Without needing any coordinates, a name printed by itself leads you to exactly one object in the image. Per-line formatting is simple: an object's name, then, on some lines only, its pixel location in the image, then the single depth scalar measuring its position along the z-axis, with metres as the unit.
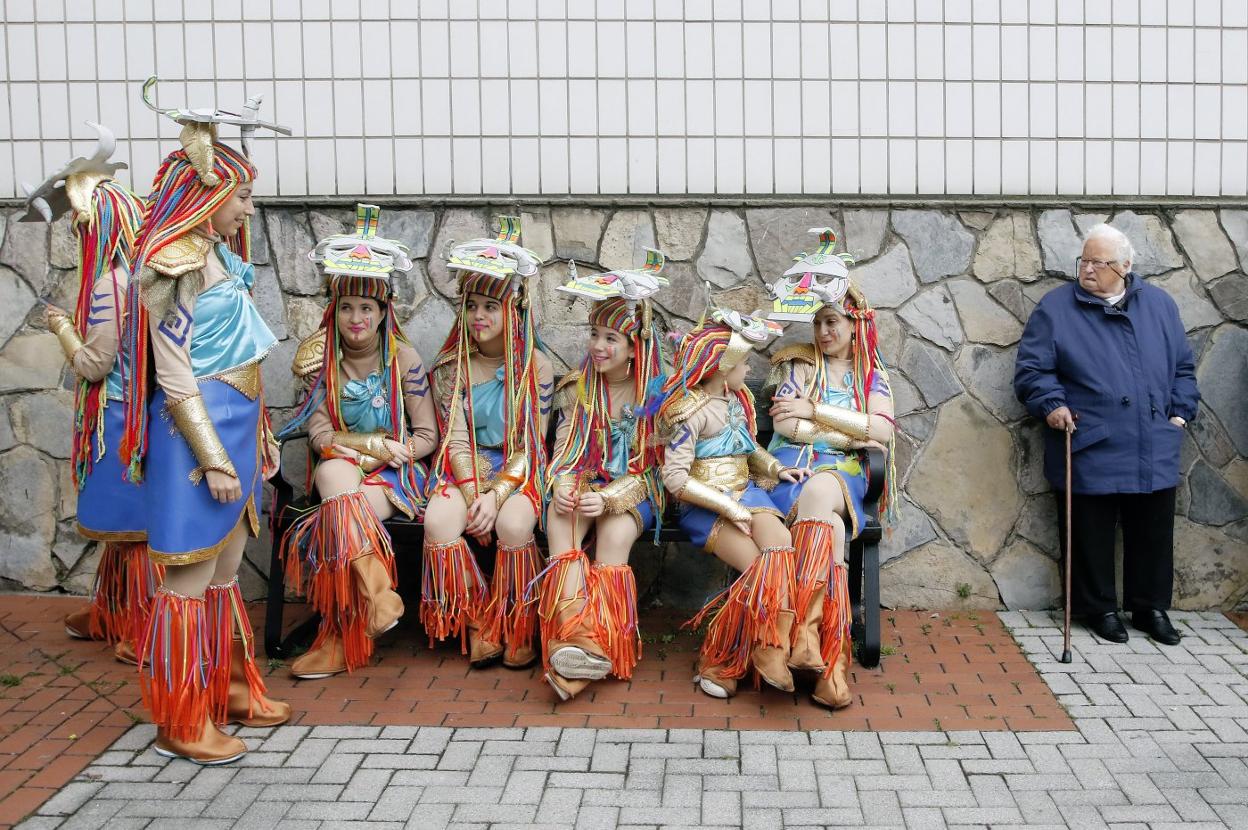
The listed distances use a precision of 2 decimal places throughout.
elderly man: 5.43
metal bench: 5.05
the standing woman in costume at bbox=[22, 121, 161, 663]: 4.73
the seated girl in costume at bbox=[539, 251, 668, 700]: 4.75
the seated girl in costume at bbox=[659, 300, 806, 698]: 4.68
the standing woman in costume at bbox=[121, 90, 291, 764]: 4.00
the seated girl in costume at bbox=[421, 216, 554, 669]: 5.00
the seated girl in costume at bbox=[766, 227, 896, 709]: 4.74
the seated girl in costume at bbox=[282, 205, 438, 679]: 4.90
